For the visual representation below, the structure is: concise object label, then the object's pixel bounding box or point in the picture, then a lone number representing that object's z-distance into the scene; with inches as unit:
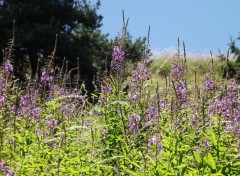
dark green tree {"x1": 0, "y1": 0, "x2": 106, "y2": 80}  1479.1
